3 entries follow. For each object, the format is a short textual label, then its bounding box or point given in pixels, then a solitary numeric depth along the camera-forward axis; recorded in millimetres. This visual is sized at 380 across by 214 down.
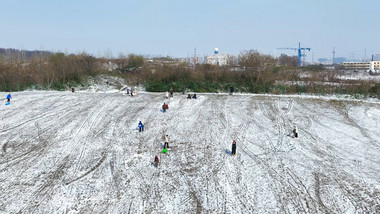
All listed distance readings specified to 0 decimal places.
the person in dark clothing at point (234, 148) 22298
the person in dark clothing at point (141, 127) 27828
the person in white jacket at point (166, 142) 23750
